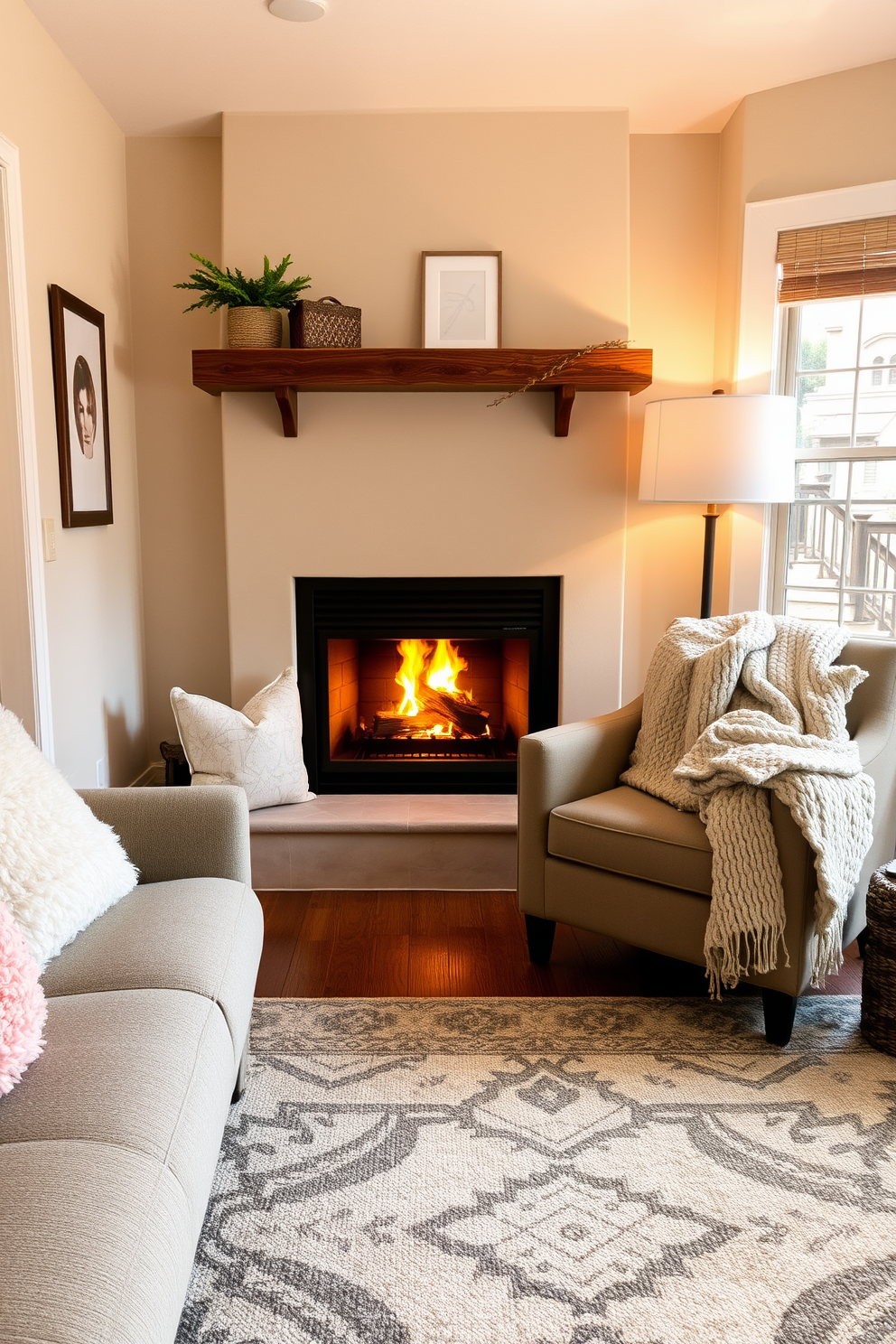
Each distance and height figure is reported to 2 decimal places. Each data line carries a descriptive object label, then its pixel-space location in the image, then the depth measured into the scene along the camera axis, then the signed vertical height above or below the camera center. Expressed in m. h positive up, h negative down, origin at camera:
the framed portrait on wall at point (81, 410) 2.88 +0.30
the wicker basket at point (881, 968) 2.12 -1.00
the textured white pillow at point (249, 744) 3.13 -0.76
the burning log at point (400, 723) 3.77 -0.82
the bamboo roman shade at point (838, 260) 3.12 +0.79
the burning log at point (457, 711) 3.78 -0.78
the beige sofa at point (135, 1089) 0.97 -0.73
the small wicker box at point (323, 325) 3.20 +0.59
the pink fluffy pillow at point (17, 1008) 1.25 -0.65
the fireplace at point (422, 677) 3.55 -0.64
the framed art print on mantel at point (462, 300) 3.36 +0.69
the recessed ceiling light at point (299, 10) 2.63 +1.33
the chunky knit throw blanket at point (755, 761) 2.10 -0.58
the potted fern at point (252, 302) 3.18 +0.66
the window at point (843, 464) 3.19 +0.14
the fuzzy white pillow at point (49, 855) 1.57 -0.58
